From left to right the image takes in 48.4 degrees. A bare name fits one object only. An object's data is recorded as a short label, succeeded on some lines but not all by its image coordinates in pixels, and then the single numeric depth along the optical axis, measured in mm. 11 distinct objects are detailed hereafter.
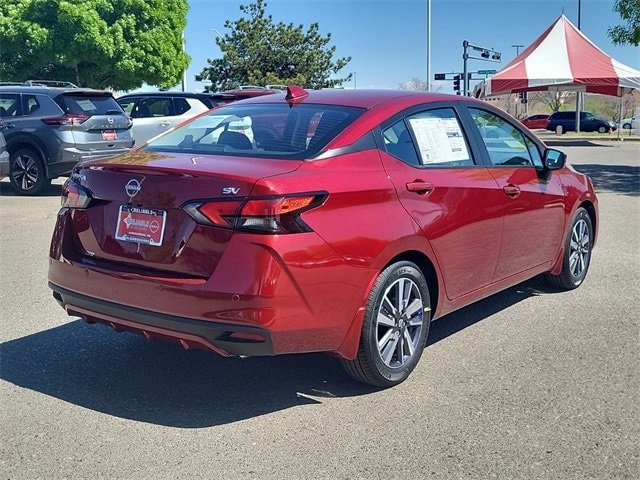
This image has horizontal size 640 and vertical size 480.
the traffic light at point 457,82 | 37094
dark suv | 46656
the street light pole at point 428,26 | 36812
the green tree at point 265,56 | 42094
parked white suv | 15164
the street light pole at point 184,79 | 33722
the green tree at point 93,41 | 26500
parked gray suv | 12023
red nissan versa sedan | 3463
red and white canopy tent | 27719
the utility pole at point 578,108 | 43434
